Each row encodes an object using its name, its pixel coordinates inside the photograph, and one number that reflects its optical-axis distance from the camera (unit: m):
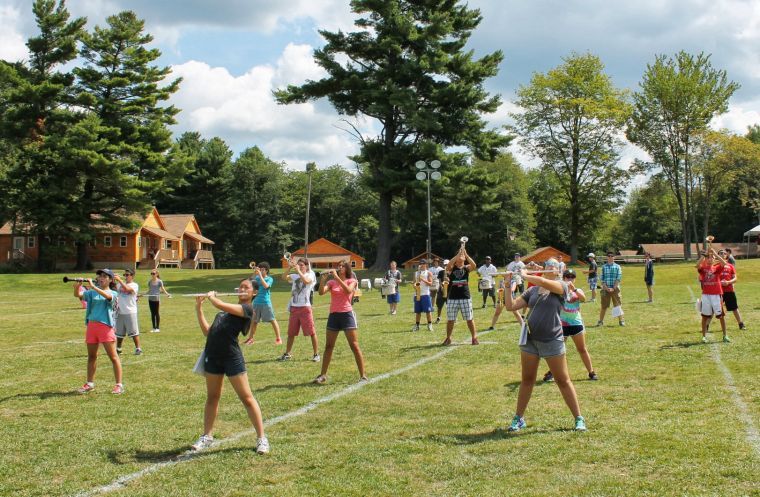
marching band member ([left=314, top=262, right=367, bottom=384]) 9.81
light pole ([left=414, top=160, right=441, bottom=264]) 37.31
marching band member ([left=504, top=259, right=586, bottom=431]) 6.98
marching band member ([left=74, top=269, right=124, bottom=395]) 9.38
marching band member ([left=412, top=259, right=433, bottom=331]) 16.92
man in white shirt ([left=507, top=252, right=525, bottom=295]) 17.25
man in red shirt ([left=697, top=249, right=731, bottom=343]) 12.95
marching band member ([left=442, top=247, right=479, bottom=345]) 13.40
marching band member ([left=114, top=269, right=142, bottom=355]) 12.93
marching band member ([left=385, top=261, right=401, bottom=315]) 21.27
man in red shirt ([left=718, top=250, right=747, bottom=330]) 14.12
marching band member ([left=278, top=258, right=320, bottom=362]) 12.18
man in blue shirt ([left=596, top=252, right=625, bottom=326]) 16.73
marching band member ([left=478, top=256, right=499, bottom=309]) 21.73
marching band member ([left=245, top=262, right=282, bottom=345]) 14.52
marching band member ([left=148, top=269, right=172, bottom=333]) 17.89
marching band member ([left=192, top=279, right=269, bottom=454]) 6.56
